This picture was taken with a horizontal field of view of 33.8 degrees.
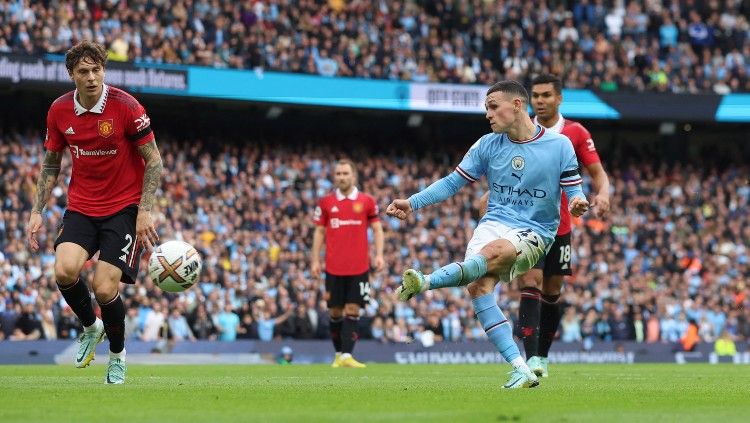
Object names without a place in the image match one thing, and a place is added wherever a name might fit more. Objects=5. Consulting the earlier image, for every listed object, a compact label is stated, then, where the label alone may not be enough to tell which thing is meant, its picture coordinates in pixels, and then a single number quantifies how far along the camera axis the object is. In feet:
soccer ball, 37.55
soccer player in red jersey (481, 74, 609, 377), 40.29
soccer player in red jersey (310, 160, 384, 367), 56.39
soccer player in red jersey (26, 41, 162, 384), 32.83
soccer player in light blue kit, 31.40
